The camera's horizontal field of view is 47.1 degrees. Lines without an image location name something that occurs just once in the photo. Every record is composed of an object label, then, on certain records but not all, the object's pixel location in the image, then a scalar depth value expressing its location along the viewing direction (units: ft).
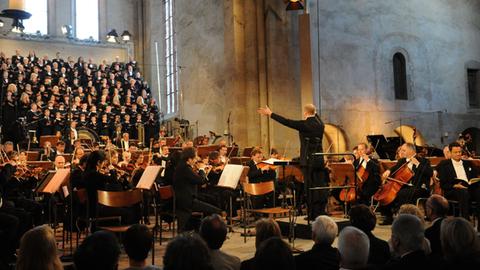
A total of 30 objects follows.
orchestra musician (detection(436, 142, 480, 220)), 27.20
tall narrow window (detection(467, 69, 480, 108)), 66.03
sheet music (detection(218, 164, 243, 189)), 26.27
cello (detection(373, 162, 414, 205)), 28.81
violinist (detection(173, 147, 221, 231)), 25.00
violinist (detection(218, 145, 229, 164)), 35.04
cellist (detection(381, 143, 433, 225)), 28.91
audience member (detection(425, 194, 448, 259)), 15.23
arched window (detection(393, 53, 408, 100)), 61.00
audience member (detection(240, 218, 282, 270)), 13.02
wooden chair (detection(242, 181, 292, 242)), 25.68
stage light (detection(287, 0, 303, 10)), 41.38
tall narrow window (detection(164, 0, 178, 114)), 77.20
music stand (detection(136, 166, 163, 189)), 23.15
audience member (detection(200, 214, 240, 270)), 12.82
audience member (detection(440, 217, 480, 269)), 10.78
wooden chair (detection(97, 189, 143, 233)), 21.17
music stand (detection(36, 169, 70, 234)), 23.15
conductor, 25.71
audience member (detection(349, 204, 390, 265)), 13.76
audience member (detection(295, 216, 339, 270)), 12.22
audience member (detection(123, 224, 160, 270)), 11.80
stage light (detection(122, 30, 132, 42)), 84.43
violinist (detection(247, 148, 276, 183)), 32.89
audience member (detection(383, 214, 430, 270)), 11.32
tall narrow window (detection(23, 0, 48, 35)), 86.60
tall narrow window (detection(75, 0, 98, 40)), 89.81
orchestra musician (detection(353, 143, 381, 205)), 32.35
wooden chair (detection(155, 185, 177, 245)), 26.07
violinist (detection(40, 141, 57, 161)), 40.48
